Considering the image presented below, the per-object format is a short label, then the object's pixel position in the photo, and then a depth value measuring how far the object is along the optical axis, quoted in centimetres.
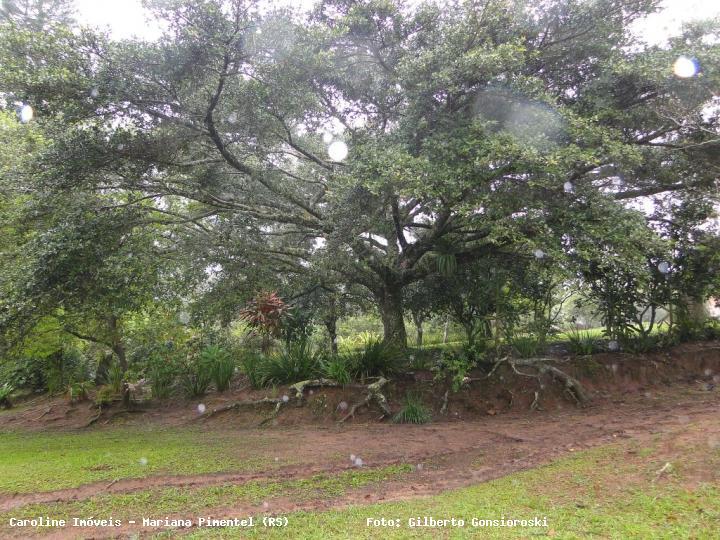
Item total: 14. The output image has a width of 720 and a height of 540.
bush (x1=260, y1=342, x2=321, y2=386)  782
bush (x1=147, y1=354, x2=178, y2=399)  830
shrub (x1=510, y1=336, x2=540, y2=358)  793
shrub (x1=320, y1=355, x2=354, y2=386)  726
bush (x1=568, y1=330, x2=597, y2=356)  832
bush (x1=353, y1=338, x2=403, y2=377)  758
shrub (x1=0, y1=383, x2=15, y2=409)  1014
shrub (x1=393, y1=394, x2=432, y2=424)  666
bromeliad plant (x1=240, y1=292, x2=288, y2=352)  761
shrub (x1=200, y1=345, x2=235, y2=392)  820
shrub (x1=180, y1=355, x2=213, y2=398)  823
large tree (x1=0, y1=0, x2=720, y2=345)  553
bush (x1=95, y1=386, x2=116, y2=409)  784
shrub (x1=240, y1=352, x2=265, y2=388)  786
